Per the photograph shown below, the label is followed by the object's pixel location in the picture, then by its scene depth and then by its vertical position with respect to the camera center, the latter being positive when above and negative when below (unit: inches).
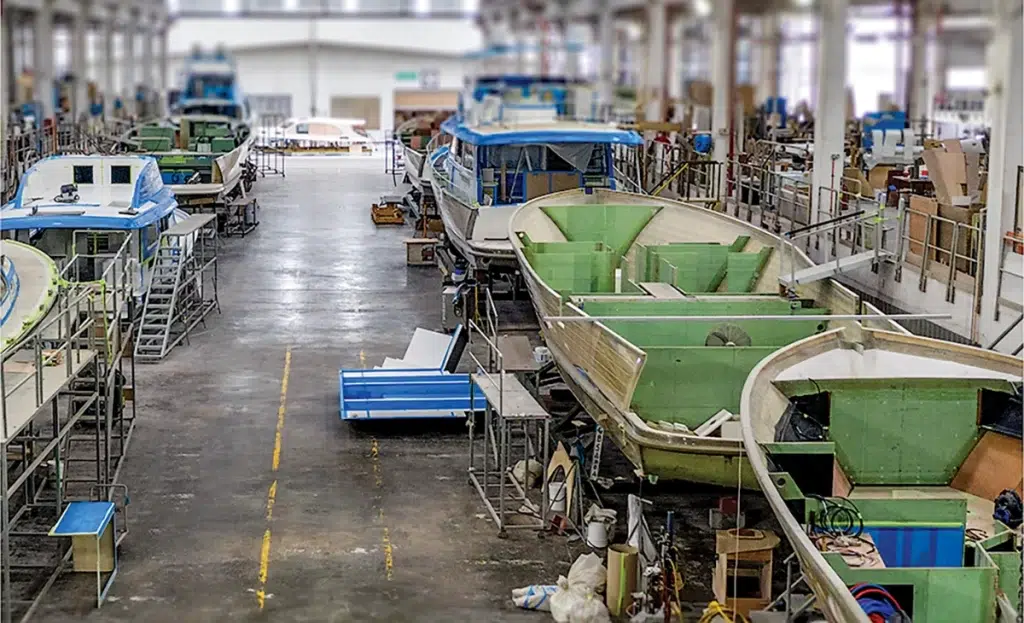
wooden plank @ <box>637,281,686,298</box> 651.5 -72.8
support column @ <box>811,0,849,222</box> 890.7 +18.8
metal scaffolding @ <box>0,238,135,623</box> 465.4 -117.9
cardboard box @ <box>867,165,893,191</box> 974.2 -29.4
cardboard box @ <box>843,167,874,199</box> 914.1 -33.1
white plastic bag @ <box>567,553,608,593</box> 477.1 -146.0
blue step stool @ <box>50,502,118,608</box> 473.4 -135.2
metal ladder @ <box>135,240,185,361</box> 826.8 -107.0
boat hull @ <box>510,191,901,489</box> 501.7 -98.7
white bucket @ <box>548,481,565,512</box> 554.6 -140.2
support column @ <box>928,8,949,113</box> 1777.8 +126.8
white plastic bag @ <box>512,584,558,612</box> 468.1 -150.7
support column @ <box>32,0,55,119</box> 1759.4 +82.1
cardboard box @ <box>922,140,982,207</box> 730.8 -21.0
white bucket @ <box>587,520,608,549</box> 516.4 -143.5
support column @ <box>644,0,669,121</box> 1683.1 +93.8
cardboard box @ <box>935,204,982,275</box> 682.8 -48.7
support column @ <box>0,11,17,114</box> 1812.5 +61.8
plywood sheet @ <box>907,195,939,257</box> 719.2 -43.8
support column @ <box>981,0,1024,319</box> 611.2 -9.7
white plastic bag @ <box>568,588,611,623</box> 455.2 -150.4
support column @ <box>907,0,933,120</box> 1683.1 +83.6
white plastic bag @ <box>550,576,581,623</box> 458.3 -149.1
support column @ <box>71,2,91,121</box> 1913.1 +49.2
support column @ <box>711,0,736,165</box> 1142.3 +53.6
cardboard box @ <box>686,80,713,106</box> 1865.2 +48.5
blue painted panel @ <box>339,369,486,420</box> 675.4 -125.4
